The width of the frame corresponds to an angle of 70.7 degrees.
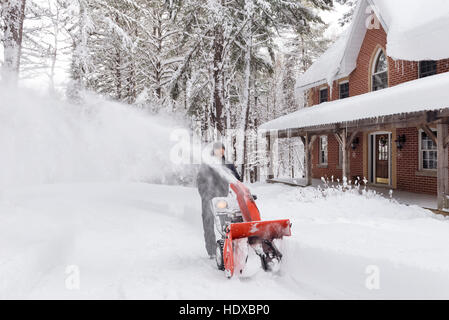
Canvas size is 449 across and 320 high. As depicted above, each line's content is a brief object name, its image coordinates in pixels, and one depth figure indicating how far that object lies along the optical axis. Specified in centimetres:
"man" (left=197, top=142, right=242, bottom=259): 528
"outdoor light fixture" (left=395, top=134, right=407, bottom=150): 1239
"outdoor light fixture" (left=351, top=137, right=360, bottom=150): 1545
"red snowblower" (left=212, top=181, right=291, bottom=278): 415
